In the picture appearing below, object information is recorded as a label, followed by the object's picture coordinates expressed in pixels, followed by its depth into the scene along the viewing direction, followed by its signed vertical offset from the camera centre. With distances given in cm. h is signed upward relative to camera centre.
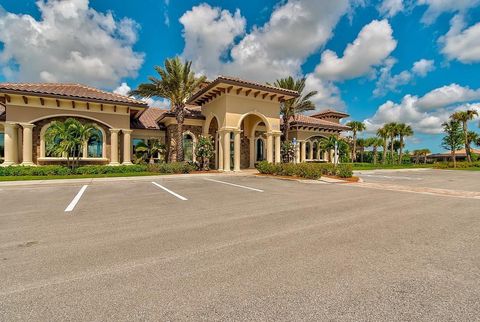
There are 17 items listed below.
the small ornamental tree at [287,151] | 2500 +76
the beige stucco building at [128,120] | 1727 +330
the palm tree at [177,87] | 1984 +612
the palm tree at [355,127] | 4750 +622
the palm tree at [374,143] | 5316 +364
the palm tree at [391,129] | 4331 +530
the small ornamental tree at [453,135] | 3834 +374
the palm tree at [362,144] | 5760 +350
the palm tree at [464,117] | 3838 +676
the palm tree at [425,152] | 6378 +166
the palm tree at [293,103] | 2500 +594
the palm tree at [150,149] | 2186 +85
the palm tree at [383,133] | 4432 +469
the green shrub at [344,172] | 1579 -92
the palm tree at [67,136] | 1641 +157
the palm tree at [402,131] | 4306 +496
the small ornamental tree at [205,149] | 2069 +81
